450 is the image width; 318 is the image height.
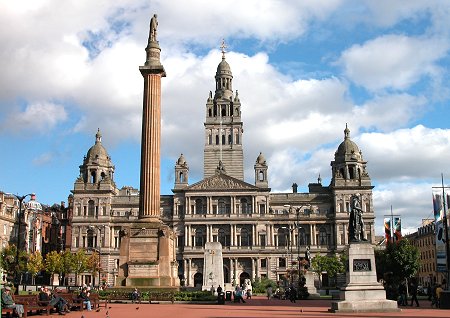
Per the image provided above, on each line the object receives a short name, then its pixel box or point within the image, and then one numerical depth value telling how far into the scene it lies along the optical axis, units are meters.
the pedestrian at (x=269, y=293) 54.16
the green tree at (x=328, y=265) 94.75
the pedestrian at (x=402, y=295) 35.66
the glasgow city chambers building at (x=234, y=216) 105.62
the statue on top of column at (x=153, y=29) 41.48
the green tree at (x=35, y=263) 84.04
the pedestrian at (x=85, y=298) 29.87
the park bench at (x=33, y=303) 24.92
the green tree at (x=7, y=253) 69.38
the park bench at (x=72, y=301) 28.94
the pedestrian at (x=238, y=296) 40.41
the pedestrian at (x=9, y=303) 22.70
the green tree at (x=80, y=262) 92.12
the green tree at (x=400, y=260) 71.25
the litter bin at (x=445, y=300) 31.12
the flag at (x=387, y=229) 71.21
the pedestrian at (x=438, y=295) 32.41
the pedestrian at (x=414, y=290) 35.10
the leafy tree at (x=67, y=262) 90.00
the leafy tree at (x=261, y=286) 72.97
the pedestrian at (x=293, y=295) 41.91
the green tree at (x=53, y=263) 89.00
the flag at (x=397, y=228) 72.09
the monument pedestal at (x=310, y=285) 51.47
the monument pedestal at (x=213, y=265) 51.75
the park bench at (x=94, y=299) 31.06
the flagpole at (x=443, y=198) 48.33
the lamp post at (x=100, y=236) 104.85
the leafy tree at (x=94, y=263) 96.25
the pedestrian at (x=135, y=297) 34.44
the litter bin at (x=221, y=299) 36.57
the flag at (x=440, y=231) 49.50
